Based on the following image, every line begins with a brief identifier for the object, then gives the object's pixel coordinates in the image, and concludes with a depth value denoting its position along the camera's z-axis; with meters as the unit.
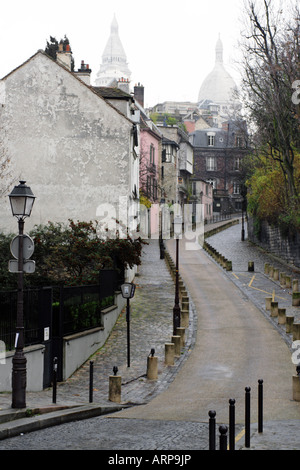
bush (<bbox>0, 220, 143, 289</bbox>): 25.44
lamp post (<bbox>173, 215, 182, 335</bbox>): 23.98
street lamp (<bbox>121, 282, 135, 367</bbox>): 19.77
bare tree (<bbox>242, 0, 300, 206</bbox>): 34.53
